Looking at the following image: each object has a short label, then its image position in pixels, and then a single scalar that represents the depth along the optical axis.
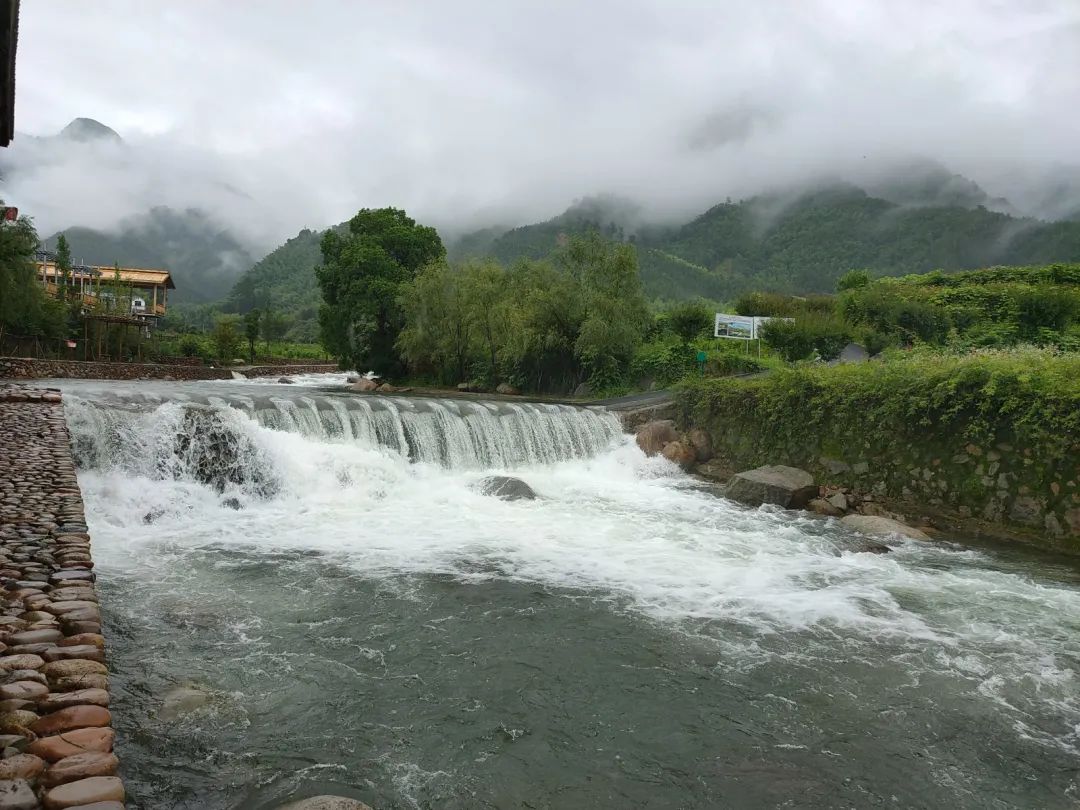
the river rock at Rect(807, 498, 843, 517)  11.30
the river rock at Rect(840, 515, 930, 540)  9.71
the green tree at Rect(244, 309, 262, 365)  45.00
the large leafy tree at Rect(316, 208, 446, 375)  30.14
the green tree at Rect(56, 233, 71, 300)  41.34
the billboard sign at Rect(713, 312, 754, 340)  20.47
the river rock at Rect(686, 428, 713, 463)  15.39
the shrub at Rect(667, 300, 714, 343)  26.58
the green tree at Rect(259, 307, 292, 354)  54.84
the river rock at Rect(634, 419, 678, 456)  15.75
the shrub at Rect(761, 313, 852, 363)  22.53
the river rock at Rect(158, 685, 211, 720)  4.12
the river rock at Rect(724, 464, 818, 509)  11.62
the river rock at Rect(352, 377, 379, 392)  28.77
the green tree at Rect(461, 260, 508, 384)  25.52
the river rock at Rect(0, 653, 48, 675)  2.73
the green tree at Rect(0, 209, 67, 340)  22.17
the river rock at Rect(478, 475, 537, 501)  11.47
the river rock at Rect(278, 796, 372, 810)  3.22
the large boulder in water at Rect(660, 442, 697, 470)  15.37
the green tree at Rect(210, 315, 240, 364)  42.12
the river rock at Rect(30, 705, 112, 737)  2.37
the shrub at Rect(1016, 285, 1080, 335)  24.09
